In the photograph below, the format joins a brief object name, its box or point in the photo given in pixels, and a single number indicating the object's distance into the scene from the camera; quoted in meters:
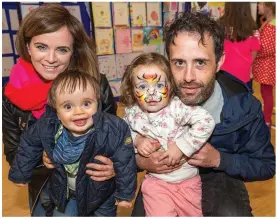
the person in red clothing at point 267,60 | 5.07
